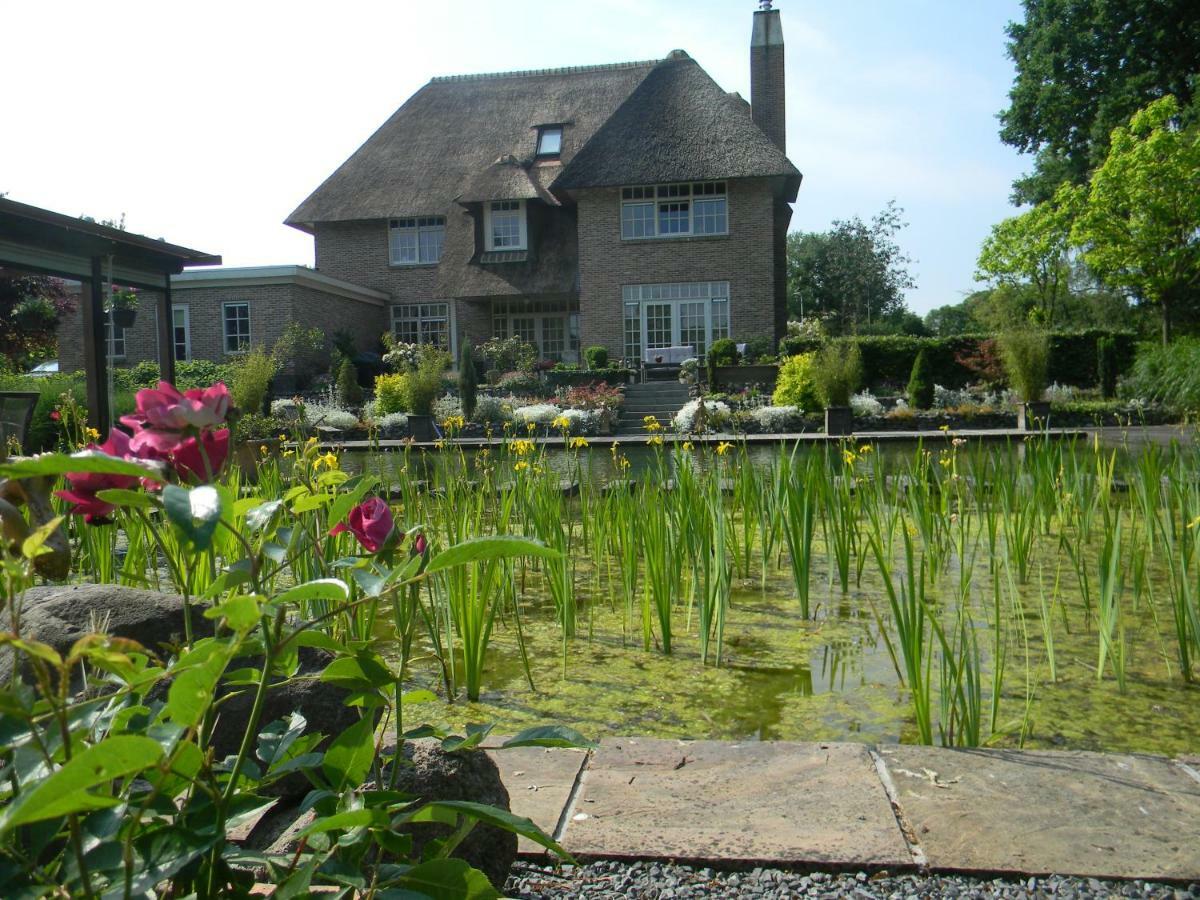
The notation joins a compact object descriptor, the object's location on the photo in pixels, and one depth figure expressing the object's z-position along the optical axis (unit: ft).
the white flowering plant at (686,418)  46.19
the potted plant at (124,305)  44.65
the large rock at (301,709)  5.54
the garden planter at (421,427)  49.37
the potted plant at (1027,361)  48.49
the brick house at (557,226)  72.18
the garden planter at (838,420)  44.52
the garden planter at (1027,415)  43.29
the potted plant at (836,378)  48.08
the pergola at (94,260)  24.16
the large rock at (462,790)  4.79
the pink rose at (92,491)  3.15
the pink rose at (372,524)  3.53
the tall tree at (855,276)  135.85
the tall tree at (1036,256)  96.12
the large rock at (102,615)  5.08
